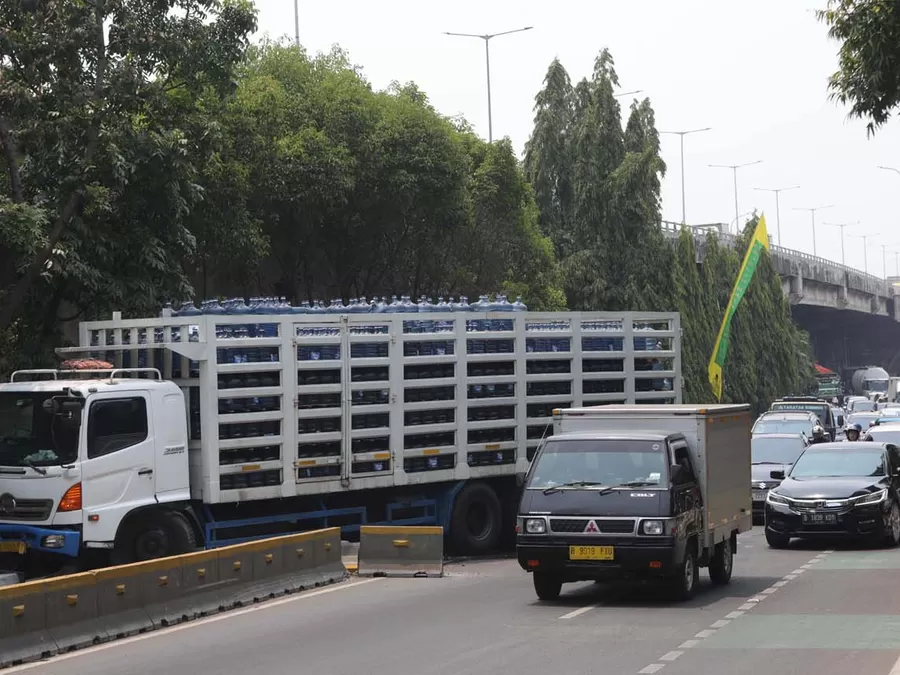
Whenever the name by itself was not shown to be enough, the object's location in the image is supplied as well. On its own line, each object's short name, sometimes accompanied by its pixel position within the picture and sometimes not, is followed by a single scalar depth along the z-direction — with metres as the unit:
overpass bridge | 79.38
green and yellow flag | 48.03
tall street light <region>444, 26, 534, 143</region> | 52.20
